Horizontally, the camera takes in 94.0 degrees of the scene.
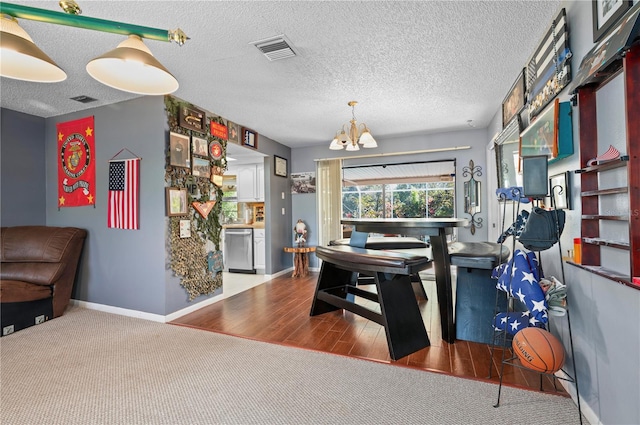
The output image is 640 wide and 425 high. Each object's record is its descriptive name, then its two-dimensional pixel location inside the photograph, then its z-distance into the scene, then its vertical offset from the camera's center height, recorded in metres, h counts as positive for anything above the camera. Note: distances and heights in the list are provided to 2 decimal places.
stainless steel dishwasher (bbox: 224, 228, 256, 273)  5.55 -0.65
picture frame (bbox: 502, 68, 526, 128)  2.75 +1.12
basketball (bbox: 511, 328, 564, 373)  1.54 -0.74
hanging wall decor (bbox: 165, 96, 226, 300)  3.26 +0.08
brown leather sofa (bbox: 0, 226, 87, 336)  3.04 -0.51
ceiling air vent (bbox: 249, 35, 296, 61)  2.21 +1.30
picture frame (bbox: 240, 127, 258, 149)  4.47 +1.20
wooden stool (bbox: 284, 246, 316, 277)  5.31 -0.84
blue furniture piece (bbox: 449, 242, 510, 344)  2.54 -0.77
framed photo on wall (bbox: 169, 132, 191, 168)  3.23 +0.74
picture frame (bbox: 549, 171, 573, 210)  1.79 +0.12
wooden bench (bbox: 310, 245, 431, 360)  2.33 -0.69
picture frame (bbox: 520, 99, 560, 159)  1.83 +0.54
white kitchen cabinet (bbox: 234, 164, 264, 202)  5.54 +0.63
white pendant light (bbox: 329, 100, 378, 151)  3.50 +0.87
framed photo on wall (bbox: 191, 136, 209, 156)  3.53 +0.85
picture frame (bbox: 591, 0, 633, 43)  1.27 +0.89
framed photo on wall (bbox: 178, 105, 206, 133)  3.36 +1.15
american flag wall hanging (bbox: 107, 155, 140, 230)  3.29 +0.27
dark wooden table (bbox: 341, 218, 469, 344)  2.45 -0.31
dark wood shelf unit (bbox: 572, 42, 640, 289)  1.20 +0.17
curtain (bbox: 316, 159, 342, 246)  5.53 +0.25
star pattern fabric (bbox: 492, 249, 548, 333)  1.65 -0.45
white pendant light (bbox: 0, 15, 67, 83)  1.33 +0.78
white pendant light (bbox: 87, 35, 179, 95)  1.43 +0.76
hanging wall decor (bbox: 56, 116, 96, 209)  3.60 +0.69
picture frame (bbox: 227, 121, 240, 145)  4.20 +1.19
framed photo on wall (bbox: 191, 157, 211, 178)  3.53 +0.59
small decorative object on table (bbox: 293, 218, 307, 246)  5.54 -0.35
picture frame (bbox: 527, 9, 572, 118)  1.81 +0.98
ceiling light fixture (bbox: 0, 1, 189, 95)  1.32 +0.79
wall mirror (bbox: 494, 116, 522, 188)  3.00 +0.64
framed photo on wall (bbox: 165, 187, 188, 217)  3.19 +0.17
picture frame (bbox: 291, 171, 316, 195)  5.72 +0.61
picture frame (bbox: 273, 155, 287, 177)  5.34 +0.90
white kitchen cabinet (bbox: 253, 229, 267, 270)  5.51 -0.63
